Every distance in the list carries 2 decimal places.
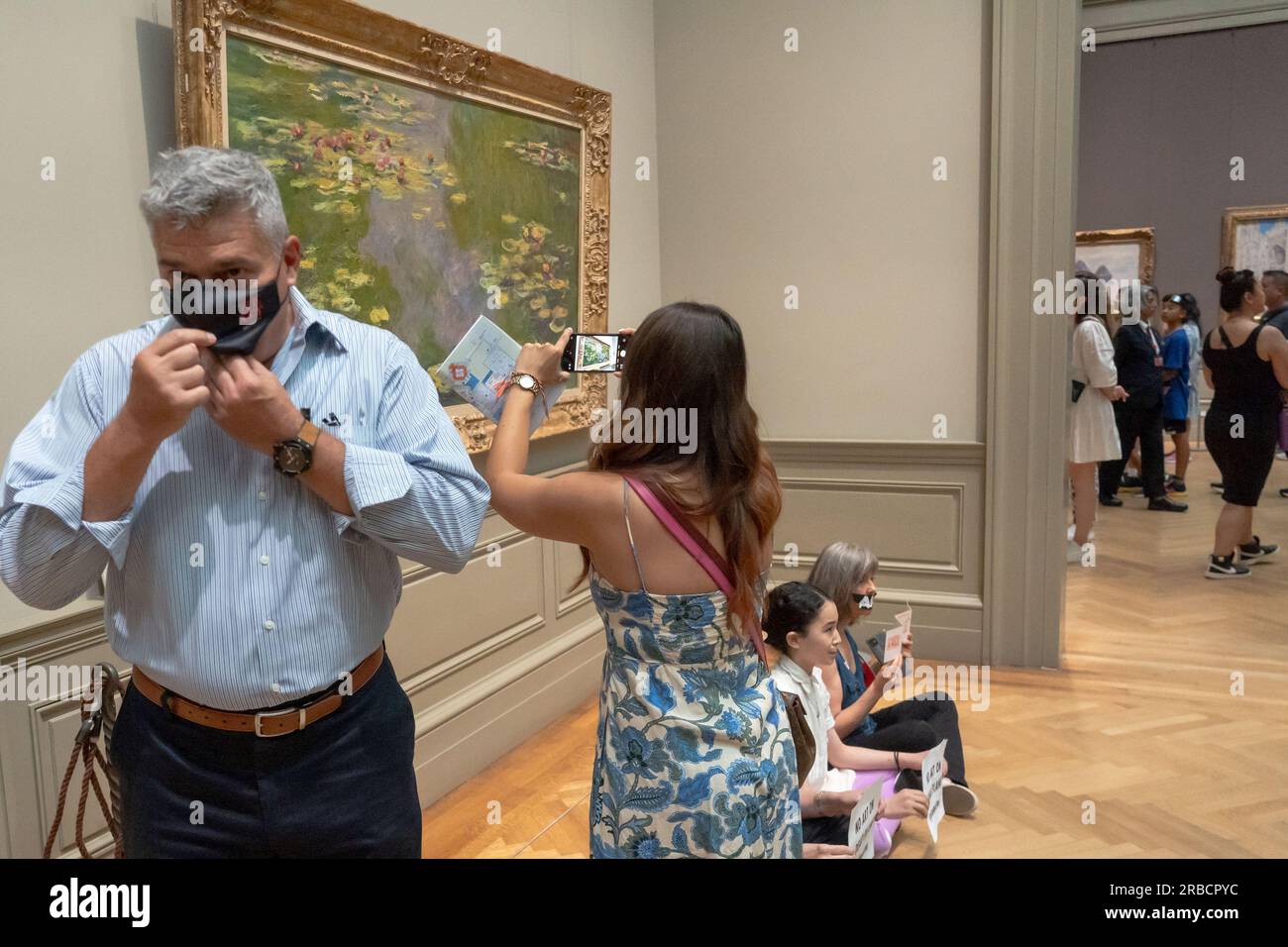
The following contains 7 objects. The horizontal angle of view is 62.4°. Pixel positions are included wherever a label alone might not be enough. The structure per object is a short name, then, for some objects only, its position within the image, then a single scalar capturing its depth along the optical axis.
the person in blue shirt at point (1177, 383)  9.47
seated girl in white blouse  3.05
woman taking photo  1.94
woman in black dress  6.49
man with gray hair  1.56
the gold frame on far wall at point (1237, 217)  11.40
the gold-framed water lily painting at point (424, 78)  2.79
